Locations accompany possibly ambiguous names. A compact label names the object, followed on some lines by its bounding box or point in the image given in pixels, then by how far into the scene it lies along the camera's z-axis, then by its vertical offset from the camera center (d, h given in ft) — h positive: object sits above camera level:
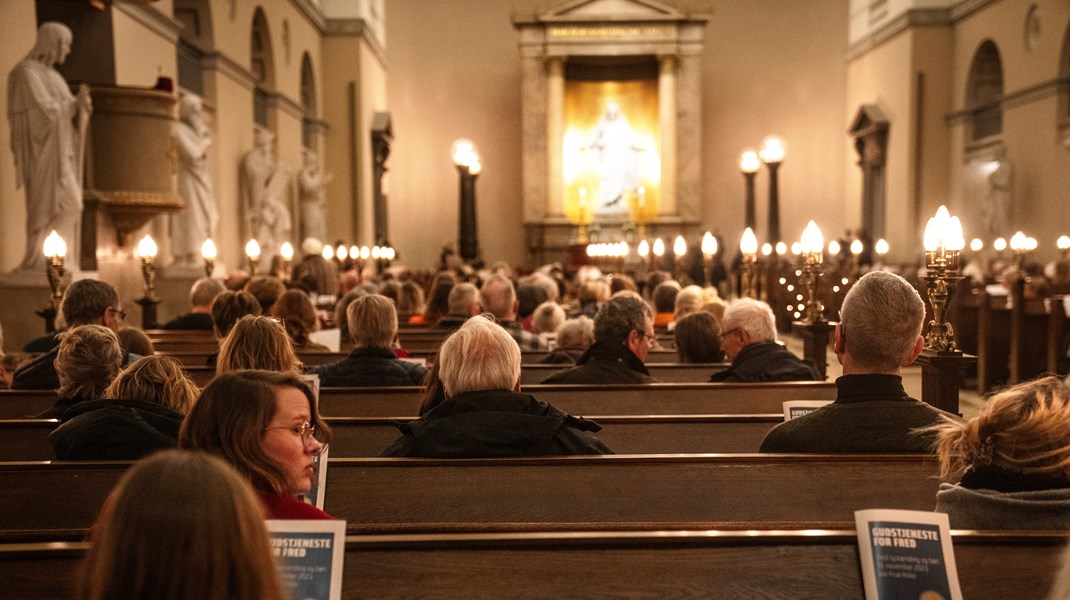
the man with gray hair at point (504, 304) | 22.70 -1.34
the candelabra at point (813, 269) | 20.65 -0.60
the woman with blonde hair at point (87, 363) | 12.21 -1.35
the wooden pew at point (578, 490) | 10.52 -2.47
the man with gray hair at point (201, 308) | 25.53 -1.54
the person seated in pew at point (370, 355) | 16.69 -1.82
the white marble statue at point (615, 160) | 77.41 +5.91
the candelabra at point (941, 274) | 14.48 -0.51
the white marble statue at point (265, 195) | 52.34 +2.44
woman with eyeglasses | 7.34 -1.33
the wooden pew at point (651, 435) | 13.80 -2.52
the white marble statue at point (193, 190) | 41.01 +2.19
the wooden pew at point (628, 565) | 7.64 -2.36
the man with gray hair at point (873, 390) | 10.92 -1.57
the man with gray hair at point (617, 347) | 17.21 -1.74
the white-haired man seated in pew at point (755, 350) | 17.17 -1.80
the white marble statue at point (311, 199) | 62.39 +2.63
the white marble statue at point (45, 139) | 29.12 +2.99
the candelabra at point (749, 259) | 28.09 -0.52
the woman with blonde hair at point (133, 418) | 10.71 -1.74
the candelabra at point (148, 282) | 27.63 -0.98
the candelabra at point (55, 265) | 22.98 -0.42
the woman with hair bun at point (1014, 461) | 7.74 -1.69
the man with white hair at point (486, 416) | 11.05 -1.85
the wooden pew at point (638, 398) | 16.02 -2.38
